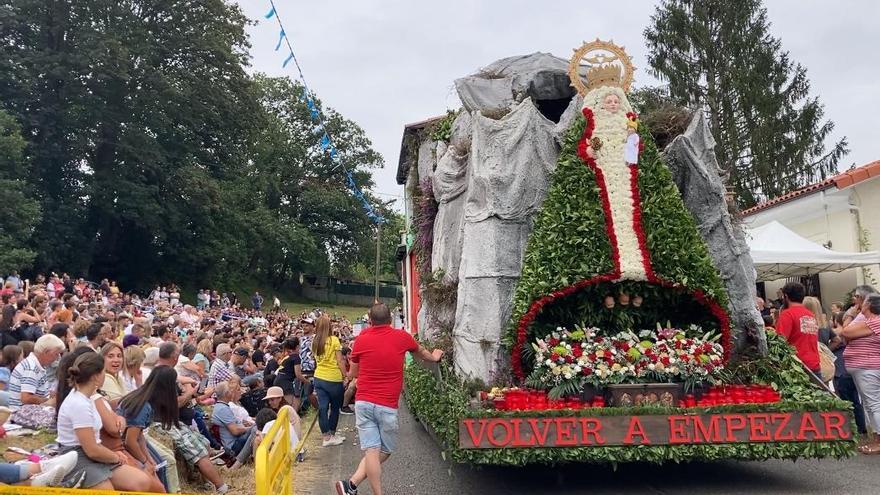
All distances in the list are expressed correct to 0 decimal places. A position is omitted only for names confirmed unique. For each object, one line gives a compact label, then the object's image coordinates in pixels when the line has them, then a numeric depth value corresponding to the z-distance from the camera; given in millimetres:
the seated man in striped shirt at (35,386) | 7746
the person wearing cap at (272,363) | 12352
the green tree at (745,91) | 28297
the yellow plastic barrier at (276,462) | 4301
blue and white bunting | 15805
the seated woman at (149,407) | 6035
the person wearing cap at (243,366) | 11916
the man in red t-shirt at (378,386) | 6727
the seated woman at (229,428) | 8531
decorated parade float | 6973
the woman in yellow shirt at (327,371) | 10289
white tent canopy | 15391
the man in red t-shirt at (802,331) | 8906
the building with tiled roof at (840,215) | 18453
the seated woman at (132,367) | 7824
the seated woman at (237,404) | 8820
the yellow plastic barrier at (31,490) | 4219
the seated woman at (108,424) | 5691
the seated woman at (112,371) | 7146
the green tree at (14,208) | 28203
